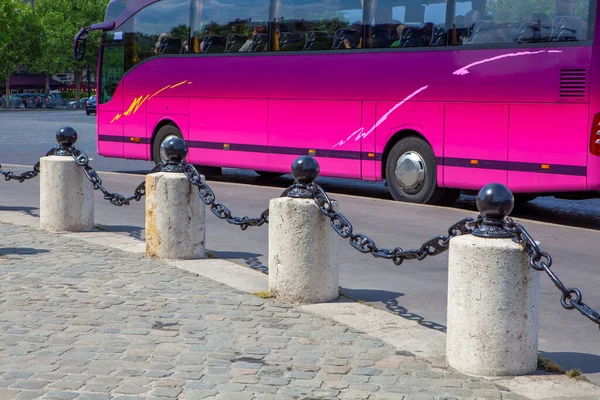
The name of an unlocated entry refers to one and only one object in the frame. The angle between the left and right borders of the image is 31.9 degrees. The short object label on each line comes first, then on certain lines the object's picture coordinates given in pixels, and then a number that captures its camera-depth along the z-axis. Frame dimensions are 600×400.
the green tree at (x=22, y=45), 83.25
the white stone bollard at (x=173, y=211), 9.05
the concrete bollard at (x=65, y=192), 10.78
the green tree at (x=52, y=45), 87.81
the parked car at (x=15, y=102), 82.06
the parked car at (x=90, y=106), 63.22
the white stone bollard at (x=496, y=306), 5.51
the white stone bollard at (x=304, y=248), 7.29
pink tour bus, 12.44
